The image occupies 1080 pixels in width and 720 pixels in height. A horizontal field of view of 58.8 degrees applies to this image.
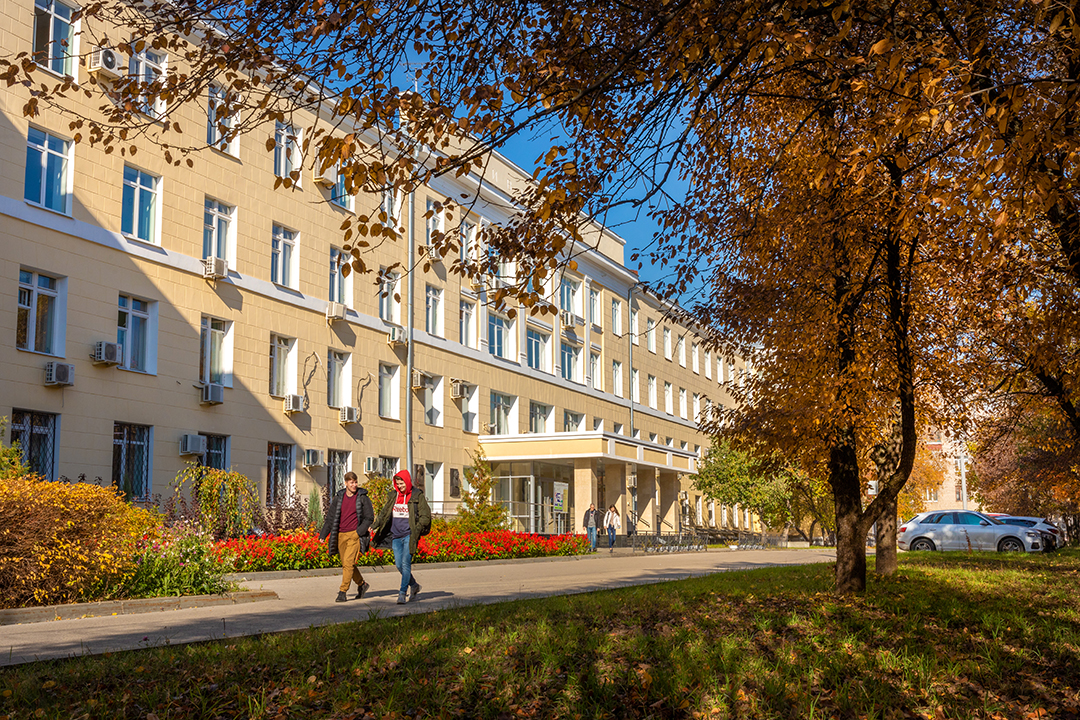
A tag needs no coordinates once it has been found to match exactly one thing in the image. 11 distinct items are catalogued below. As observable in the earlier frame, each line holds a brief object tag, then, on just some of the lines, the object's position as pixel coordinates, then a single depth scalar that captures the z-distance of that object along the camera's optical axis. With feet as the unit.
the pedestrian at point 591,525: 114.21
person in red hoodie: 44.98
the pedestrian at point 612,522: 118.93
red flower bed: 62.95
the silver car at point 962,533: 109.40
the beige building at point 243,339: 70.64
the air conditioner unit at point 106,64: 67.73
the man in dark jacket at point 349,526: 44.45
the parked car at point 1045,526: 109.81
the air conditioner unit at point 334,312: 100.48
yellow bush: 38.47
